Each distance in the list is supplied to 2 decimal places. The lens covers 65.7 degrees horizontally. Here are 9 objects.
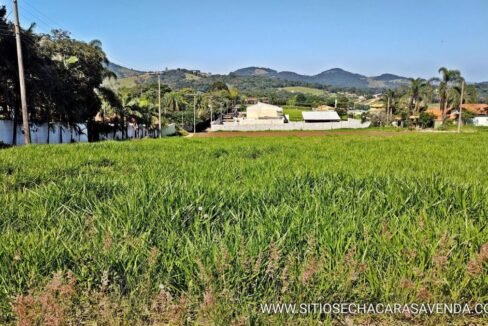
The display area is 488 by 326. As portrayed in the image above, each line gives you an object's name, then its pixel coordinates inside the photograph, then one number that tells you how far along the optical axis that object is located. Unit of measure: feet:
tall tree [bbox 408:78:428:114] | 213.66
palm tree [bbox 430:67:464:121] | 189.60
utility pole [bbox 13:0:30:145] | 61.62
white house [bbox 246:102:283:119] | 285.72
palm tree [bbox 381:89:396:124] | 247.70
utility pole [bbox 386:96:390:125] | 243.23
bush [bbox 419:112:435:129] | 203.82
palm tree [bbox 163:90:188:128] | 264.72
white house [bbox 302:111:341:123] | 264.93
